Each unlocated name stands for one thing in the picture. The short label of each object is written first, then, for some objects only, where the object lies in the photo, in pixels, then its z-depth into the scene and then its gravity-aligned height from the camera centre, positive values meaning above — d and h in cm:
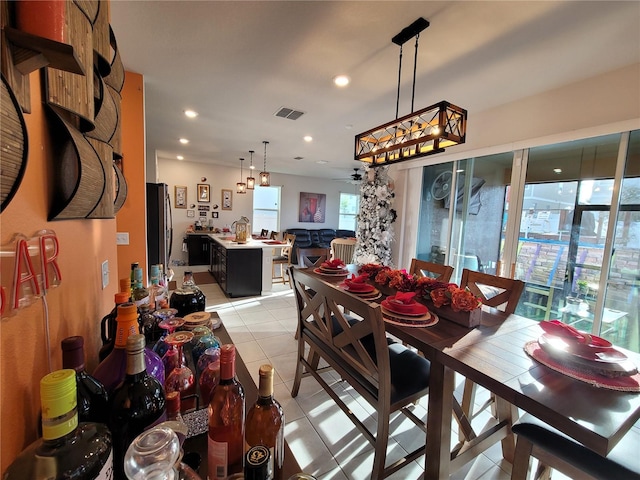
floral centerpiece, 147 -45
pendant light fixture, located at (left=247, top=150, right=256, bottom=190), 512 +58
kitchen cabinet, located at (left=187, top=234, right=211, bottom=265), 697 -96
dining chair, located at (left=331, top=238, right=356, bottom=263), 524 -60
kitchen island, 446 -92
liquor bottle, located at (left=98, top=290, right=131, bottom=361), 92 -42
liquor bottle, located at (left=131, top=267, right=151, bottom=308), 122 -41
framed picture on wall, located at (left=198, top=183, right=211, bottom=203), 727 +50
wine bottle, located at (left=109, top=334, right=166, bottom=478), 56 -42
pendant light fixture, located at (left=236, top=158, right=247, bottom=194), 570 +56
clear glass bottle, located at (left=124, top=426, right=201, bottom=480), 41 -39
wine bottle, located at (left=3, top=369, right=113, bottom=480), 41 -39
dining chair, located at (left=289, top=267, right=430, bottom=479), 132 -84
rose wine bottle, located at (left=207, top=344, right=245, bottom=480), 60 -49
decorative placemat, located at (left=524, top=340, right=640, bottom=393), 97 -55
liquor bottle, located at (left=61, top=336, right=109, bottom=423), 57 -39
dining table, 85 -58
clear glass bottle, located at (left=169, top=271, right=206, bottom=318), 138 -47
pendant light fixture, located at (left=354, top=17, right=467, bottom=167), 162 +61
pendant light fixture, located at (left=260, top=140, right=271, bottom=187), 485 +65
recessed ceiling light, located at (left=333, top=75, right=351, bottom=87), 249 +130
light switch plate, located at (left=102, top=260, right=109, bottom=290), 122 -31
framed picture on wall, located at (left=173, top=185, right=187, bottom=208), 700 +35
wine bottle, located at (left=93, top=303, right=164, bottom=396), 69 -40
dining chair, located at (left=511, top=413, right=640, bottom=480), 98 -86
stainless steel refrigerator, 324 -17
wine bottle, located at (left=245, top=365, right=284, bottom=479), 62 -48
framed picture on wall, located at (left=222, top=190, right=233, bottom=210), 759 +37
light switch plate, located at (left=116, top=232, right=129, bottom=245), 269 -31
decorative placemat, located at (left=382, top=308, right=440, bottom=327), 145 -54
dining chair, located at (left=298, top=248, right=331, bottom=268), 326 -49
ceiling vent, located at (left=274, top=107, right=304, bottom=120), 335 +131
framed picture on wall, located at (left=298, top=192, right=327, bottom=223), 885 +32
